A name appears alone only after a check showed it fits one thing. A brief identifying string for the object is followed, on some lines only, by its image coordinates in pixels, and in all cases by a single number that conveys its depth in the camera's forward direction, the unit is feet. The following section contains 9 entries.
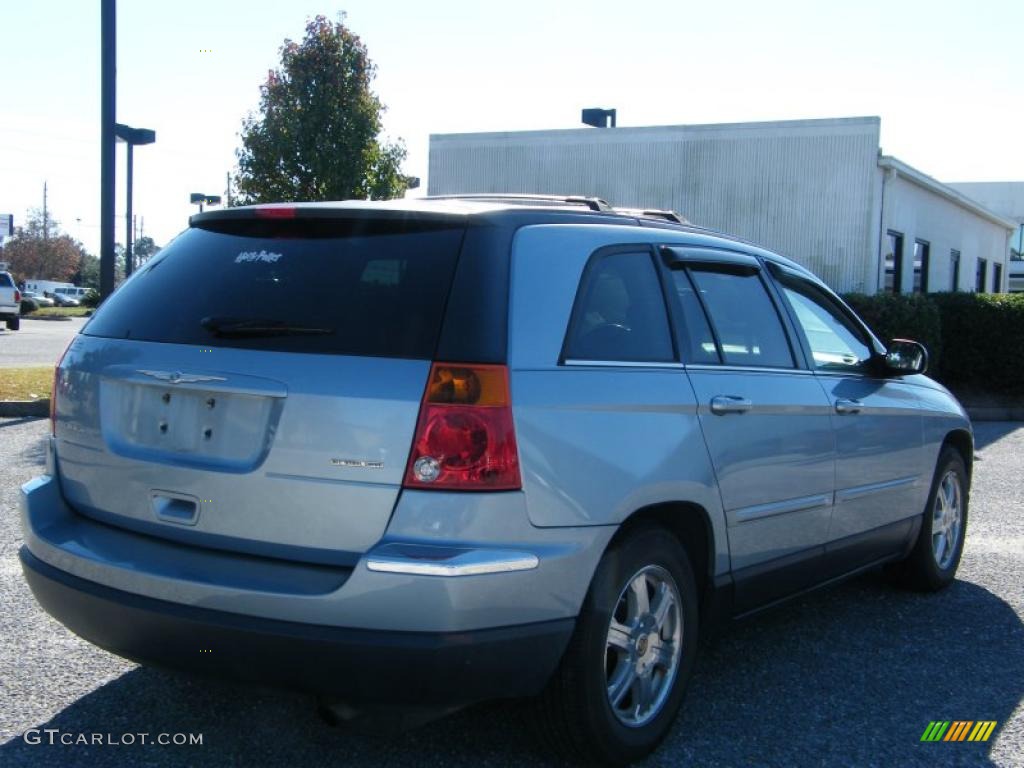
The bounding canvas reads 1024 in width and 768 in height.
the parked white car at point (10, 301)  108.78
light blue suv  9.32
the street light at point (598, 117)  87.04
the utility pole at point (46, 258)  284.41
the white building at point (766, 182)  67.92
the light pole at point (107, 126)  38.78
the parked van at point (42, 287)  240.94
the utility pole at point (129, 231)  61.57
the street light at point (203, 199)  63.62
